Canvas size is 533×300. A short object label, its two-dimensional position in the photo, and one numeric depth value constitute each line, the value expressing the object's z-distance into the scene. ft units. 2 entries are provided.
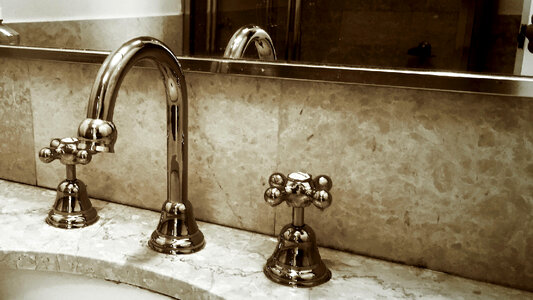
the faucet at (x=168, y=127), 1.75
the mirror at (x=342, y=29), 2.02
